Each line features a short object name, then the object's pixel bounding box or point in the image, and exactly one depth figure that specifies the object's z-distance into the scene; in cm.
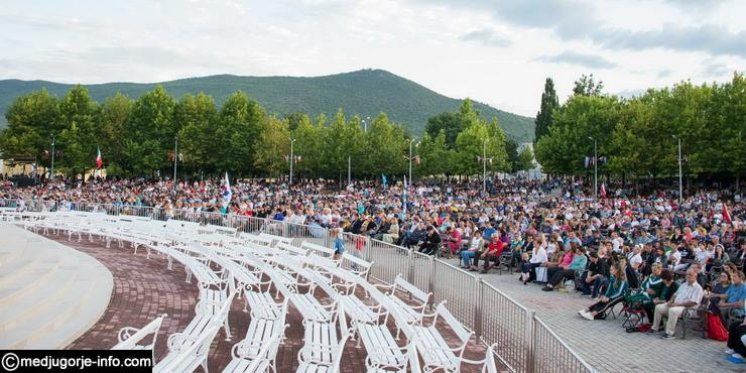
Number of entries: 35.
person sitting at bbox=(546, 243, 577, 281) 1619
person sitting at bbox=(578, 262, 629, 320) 1259
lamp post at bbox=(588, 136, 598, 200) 5588
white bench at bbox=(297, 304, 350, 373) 729
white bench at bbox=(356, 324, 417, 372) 757
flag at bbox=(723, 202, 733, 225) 2436
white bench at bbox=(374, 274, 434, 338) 913
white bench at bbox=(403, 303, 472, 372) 760
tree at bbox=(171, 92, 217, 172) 7406
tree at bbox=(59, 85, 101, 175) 7088
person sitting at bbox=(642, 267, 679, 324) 1201
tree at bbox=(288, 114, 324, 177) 7975
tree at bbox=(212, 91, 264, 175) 7550
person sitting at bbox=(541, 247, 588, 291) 1599
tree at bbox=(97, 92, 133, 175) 7406
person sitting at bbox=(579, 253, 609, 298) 1471
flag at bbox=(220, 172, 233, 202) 3010
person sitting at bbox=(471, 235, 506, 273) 1892
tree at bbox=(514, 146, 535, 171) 10825
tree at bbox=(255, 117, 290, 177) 7631
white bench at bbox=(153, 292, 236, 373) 639
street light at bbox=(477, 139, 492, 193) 7229
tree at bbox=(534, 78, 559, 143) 10059
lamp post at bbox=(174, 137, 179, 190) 6981
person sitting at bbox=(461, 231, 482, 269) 1958
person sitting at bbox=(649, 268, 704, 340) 1124
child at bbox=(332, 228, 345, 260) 1742
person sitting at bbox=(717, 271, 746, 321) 1116
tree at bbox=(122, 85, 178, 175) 7231
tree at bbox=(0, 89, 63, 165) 7150
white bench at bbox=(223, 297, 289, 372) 706
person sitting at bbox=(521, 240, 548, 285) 1689
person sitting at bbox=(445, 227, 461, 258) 2189
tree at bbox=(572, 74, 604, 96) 10250
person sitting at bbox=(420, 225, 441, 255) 2159
